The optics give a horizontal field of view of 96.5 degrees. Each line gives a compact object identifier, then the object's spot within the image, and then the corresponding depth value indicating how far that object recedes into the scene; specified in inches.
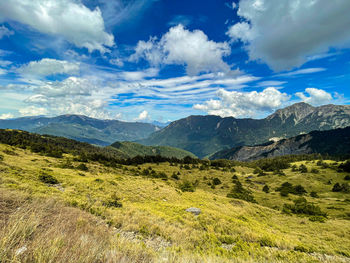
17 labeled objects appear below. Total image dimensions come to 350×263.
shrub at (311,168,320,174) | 3882.1
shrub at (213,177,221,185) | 2760.8
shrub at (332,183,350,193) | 2549.7
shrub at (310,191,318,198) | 2435.9
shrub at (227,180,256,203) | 1741.5
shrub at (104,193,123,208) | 553.2
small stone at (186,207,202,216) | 694.5
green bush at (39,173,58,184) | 723.4
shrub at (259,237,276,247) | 469.8
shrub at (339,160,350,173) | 3783.0
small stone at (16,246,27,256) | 128.8
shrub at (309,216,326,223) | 964.6
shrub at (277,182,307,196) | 2560.5
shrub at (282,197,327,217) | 1240.0
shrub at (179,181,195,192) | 1408.7
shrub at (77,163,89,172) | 1524.4
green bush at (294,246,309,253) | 460.1
